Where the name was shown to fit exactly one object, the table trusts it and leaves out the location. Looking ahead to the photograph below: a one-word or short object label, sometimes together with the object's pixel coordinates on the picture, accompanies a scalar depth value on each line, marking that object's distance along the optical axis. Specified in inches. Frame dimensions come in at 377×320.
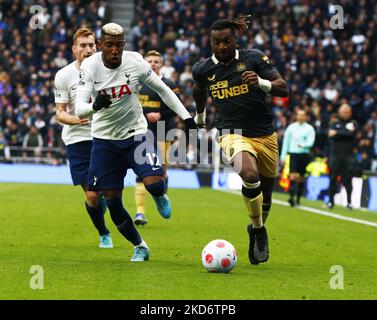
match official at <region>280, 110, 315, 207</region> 885.3
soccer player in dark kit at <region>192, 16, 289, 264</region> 408.5
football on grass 378.0
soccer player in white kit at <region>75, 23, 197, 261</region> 397.7
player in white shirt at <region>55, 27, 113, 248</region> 460.8
